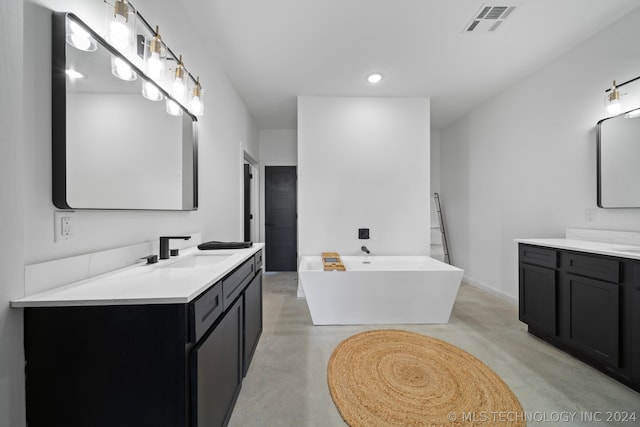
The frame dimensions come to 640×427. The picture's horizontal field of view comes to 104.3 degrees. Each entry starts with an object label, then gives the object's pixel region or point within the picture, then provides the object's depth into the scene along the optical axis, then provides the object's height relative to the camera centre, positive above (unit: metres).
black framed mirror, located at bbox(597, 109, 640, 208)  1.93 +0.41
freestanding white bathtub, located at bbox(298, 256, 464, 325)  2.42 -0.83
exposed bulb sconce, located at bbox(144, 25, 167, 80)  1.35 +0.86
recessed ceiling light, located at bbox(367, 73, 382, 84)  2.80 +1.53
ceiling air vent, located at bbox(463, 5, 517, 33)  1.88 +1.53
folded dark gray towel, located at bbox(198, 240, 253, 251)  1.83 -0.26
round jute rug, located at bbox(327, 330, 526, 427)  1.37 -1.13
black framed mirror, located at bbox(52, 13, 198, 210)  0.96 +0.38
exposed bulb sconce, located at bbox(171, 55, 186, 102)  1.58 +0.82
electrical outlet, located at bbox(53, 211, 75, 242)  0.95 -0.06
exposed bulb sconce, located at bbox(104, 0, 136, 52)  1.11 +0.85
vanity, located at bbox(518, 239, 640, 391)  1.52 -0.64
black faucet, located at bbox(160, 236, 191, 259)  1.46 -0.20
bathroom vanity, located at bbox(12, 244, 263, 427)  0.82 -0.49
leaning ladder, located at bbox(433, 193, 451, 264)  4.36 -0.32
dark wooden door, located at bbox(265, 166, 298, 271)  4.66 -0.01
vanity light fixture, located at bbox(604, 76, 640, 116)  1.98 +0.90
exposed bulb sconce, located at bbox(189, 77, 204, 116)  1.81 +0.82
